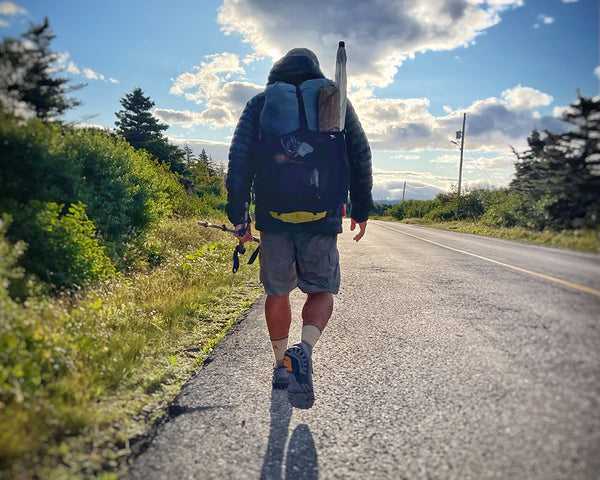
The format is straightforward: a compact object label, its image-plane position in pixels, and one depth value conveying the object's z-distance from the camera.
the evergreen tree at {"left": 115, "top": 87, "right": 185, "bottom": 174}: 23.17
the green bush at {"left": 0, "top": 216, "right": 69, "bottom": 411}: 1.67
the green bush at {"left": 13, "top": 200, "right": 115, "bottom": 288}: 2.19
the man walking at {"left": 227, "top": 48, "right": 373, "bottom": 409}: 2.25
